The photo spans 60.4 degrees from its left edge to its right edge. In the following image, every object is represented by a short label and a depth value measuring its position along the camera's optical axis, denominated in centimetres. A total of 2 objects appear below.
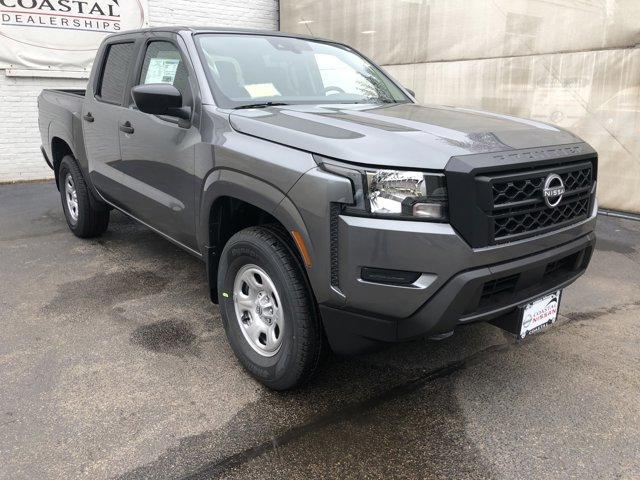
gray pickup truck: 221
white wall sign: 821
